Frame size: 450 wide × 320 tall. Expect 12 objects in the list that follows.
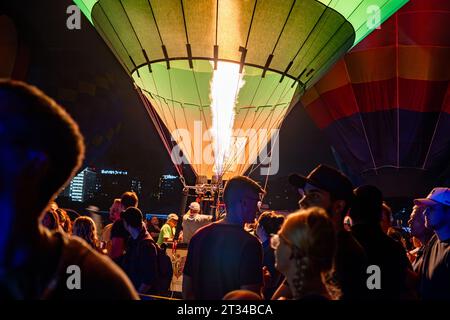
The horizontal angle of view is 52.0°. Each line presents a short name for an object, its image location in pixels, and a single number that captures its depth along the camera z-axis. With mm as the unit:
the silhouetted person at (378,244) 2215
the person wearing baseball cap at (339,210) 1912
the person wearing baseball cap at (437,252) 2705
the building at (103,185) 18469
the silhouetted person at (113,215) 4690
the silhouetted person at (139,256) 3545
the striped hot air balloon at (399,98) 9719
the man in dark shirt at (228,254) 2391
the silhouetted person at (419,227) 3761
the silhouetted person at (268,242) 3273
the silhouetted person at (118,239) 3816
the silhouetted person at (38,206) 931
